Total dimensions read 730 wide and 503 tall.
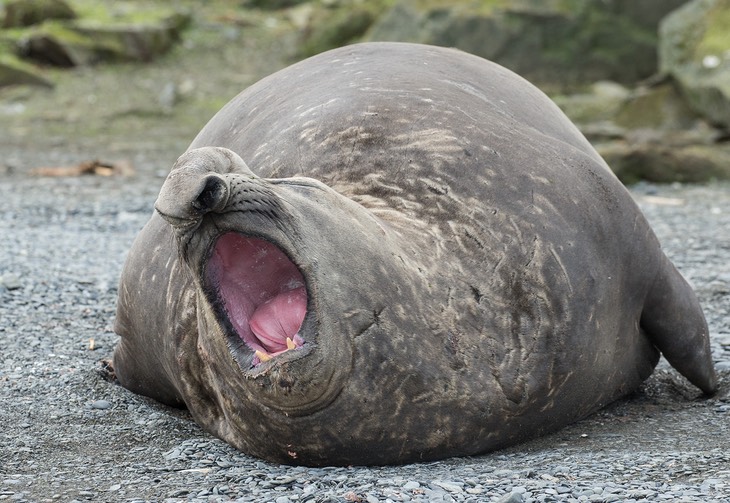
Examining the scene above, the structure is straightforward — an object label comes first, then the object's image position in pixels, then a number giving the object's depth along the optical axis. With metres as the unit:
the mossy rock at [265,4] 19.48
